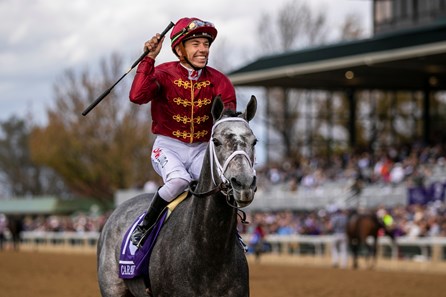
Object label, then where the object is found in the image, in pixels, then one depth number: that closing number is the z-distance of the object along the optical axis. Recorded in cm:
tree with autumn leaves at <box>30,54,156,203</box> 6022
